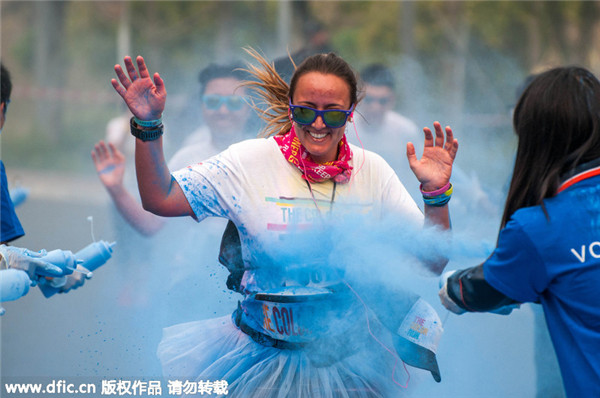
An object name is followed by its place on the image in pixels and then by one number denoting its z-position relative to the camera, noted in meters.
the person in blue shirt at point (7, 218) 6.35
